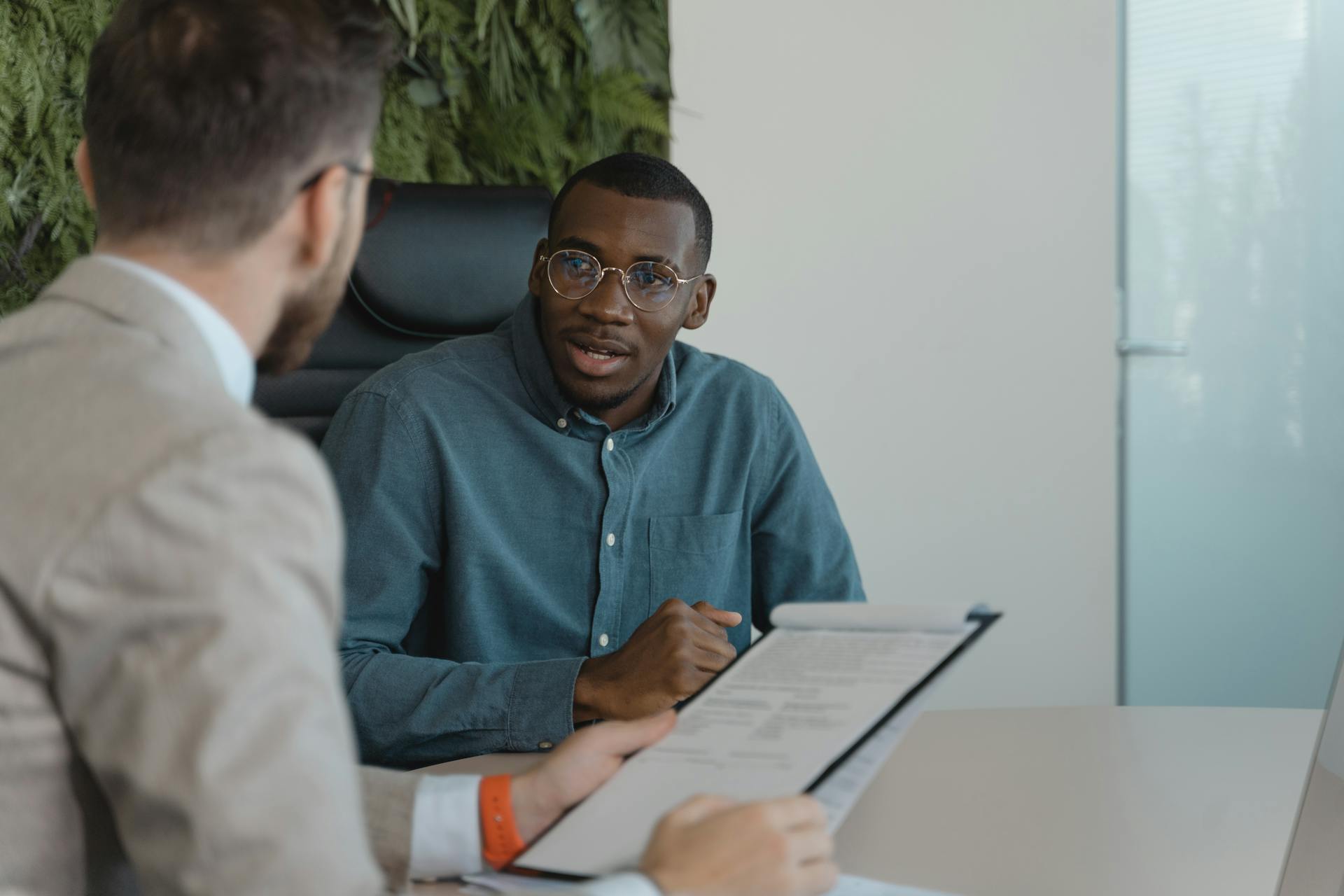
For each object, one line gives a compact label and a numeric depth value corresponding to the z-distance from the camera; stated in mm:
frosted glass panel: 2998
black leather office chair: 1906
